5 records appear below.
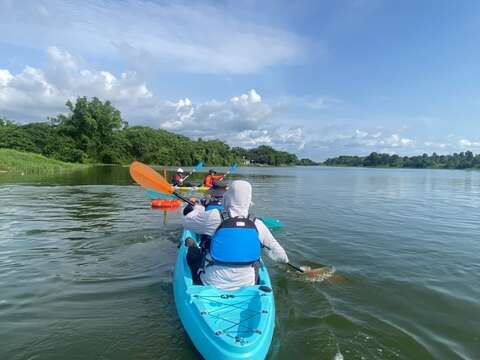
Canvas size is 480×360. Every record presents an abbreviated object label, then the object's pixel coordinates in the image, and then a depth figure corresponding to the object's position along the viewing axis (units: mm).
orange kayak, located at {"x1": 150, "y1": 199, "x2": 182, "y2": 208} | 14230
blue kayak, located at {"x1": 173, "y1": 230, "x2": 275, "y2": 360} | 3596
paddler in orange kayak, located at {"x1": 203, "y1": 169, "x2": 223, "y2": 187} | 17859
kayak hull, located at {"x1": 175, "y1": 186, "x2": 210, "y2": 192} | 17323
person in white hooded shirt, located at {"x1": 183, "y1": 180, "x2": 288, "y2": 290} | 4320
